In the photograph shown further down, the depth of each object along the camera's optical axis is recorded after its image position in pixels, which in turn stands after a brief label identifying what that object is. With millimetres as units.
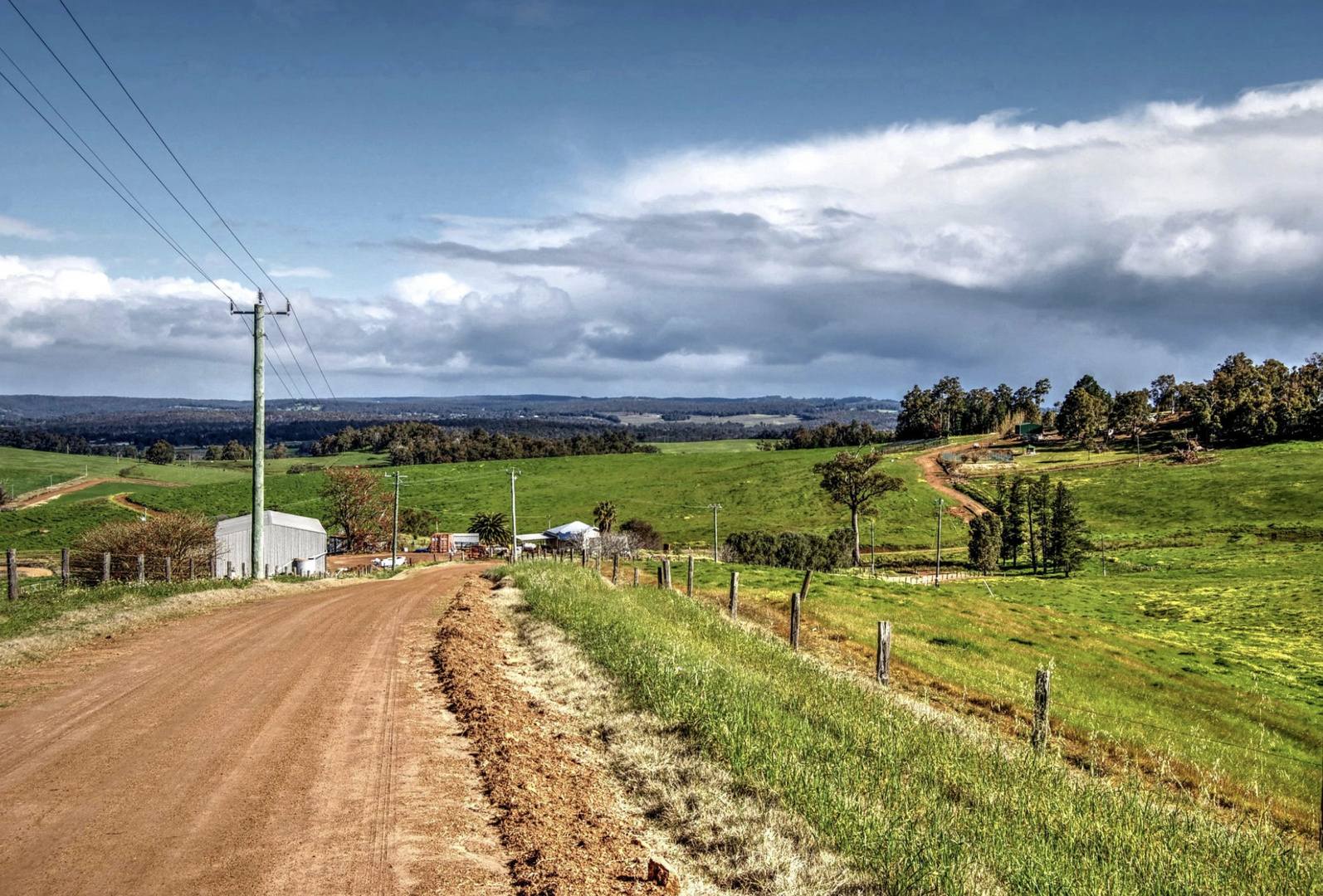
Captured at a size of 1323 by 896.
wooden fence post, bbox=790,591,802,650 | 20344
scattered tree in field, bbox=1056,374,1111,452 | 139875
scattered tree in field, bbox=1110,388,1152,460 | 138375
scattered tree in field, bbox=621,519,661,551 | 89056
